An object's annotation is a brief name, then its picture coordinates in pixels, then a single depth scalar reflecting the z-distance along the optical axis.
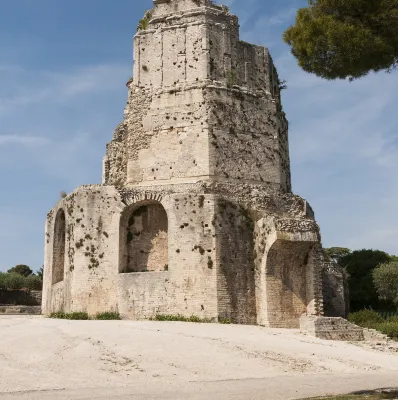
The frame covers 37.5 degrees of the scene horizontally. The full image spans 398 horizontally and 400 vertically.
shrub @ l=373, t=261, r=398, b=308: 30.58
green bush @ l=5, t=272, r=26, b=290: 42.80
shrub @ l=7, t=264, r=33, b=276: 61.75
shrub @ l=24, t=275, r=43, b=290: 43.16
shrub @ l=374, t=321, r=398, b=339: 18.78
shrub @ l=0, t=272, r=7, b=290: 42.89
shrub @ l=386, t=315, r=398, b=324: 20.83
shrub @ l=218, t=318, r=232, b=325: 18.98
